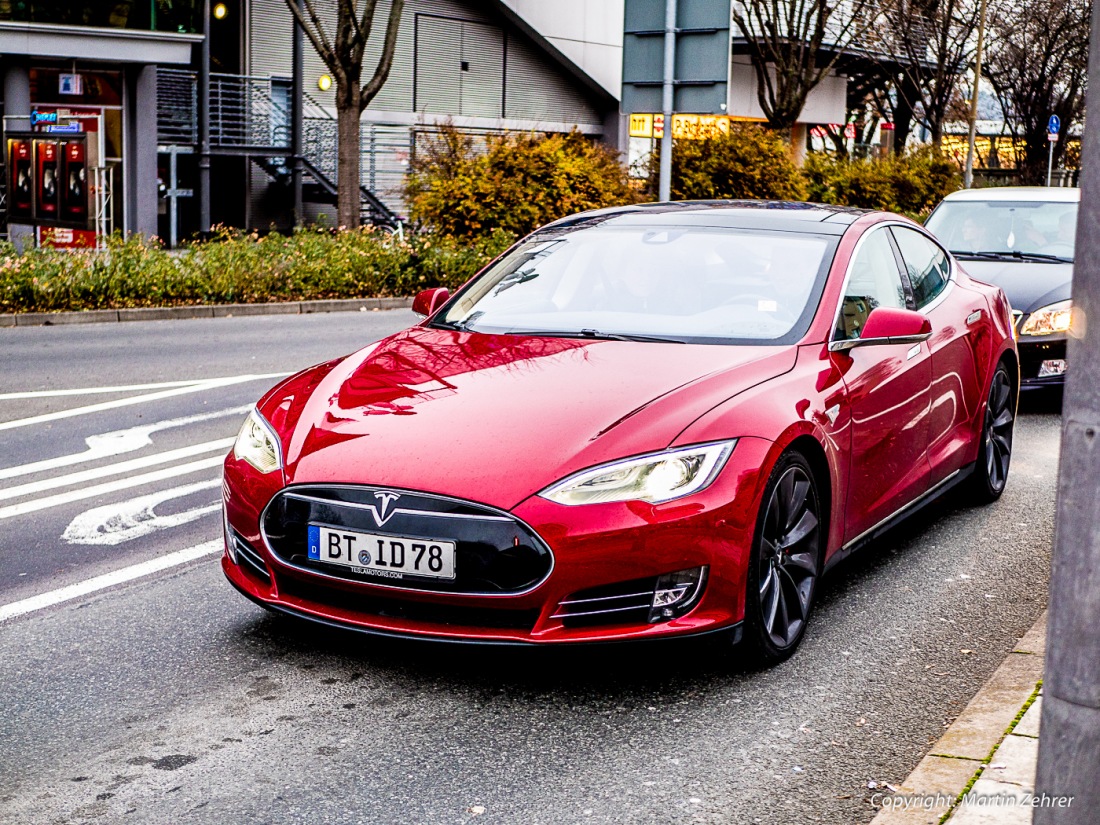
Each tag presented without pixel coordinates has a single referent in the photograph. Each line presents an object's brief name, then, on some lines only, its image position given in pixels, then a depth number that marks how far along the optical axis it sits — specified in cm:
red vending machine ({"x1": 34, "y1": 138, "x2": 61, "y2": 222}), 2352
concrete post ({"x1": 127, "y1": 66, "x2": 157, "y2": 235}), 2856
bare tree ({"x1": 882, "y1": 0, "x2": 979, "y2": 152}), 4225
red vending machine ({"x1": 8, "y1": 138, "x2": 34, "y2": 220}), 2419
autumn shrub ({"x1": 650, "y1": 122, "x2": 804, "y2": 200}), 2508
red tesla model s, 437
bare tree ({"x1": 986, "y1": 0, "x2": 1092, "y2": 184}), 4516
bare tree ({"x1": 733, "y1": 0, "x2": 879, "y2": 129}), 3450
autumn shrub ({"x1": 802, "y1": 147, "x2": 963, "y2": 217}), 2916
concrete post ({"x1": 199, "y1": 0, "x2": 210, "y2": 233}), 2923
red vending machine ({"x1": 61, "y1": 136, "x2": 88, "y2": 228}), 2292
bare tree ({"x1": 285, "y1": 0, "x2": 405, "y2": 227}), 2266
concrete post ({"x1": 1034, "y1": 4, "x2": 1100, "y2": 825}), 271
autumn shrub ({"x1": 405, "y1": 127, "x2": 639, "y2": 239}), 2081
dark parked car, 1020
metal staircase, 3025
